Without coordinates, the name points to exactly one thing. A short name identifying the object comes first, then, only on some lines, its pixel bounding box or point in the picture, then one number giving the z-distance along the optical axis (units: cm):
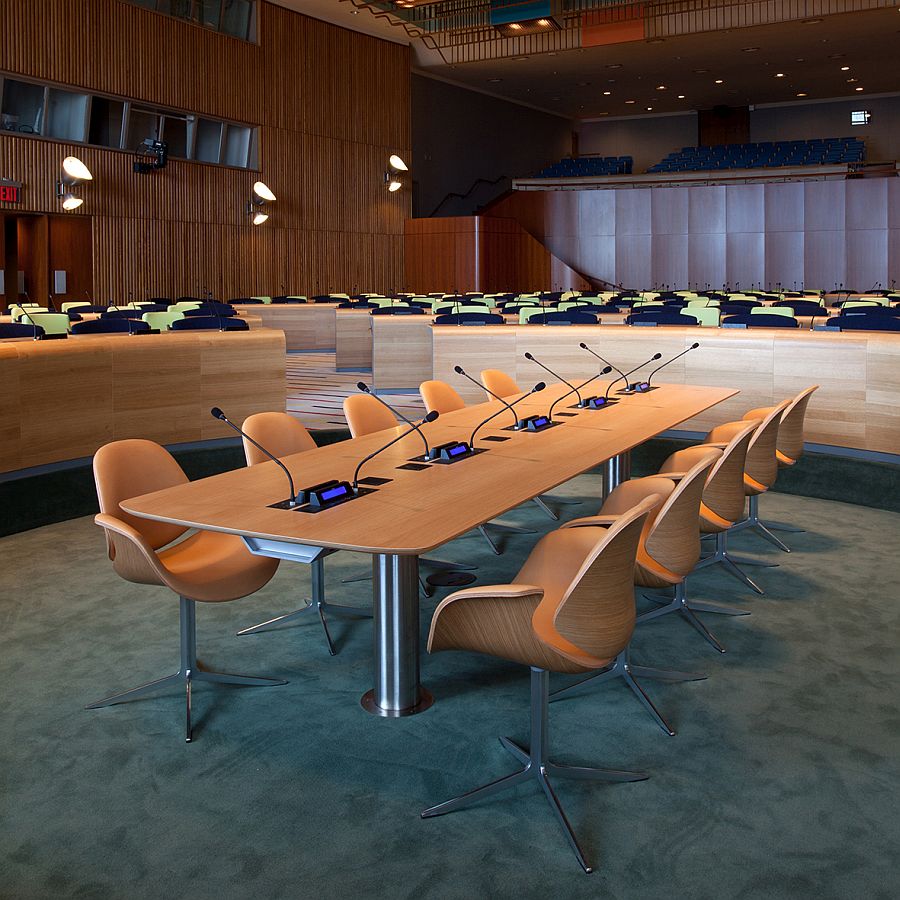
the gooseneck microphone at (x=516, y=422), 461
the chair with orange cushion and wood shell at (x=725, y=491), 387
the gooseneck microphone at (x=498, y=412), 423
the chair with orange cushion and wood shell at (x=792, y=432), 512
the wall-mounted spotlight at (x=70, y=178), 1334
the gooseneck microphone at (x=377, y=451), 333
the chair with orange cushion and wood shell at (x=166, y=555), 309
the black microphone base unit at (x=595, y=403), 532
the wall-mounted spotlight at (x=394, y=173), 1902
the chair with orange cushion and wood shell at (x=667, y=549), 319
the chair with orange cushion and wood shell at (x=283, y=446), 406
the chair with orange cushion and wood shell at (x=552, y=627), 252
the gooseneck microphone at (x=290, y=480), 309
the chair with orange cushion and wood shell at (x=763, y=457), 454
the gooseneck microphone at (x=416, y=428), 345
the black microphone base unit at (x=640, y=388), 595
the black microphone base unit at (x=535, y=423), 459
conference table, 280
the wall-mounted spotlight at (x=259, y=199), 1656
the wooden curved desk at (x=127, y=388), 546
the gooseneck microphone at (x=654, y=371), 605
